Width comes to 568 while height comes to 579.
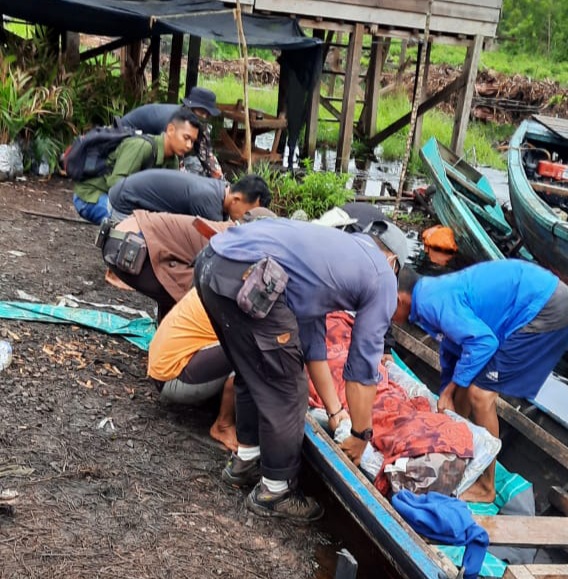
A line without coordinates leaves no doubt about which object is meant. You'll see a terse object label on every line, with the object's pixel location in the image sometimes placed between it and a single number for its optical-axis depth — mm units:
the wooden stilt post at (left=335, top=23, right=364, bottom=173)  10469
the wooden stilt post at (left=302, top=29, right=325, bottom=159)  11152
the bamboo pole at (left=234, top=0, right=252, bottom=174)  7460
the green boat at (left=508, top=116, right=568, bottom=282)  7281
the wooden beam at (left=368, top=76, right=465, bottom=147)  11859
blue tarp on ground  4652
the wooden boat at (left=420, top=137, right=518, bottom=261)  8422
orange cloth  9742
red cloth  3373
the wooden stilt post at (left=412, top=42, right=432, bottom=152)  13226
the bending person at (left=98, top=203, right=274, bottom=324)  4211
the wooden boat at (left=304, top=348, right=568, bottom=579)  2645
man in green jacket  5492
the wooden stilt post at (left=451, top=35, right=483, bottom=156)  11500
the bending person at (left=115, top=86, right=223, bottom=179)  6625
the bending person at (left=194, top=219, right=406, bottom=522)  2854
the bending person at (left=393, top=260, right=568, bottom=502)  3766
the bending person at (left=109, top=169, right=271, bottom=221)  4363
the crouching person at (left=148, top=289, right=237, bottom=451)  3627
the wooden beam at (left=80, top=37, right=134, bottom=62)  9642
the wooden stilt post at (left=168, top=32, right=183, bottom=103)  10332
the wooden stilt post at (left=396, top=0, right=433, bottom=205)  8109
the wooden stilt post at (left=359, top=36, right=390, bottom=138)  13836
